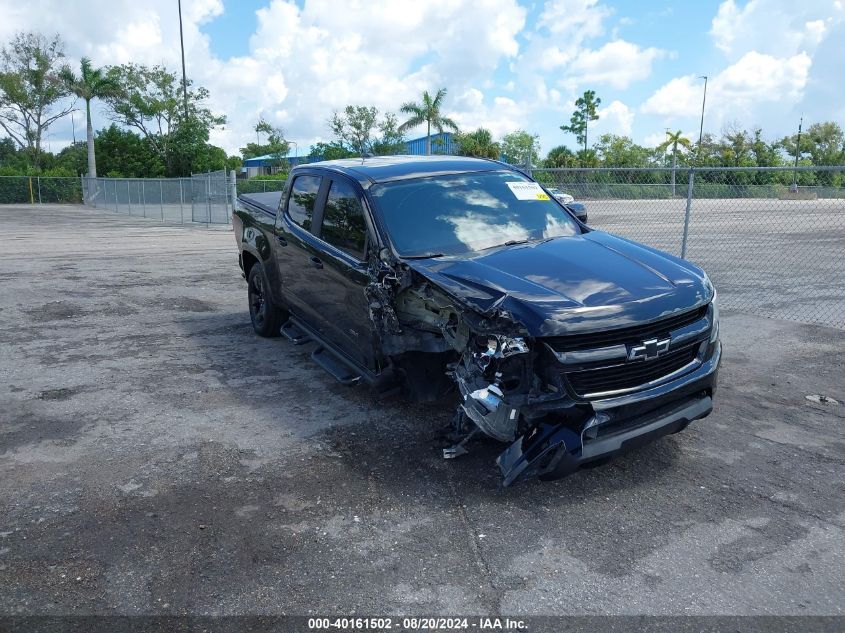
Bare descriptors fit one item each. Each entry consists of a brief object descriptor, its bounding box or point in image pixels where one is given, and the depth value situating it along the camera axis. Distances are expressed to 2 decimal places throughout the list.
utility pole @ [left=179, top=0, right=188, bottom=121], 48.01
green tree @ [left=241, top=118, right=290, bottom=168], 70.72
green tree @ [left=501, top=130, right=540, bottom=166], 74.51
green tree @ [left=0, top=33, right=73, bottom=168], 54.56
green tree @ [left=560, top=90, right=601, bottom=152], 78.81
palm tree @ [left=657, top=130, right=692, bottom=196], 87.88
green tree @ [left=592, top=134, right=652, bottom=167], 83.66
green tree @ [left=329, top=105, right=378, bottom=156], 59.28
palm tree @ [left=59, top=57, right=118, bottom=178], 46.22
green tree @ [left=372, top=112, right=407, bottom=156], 59.03
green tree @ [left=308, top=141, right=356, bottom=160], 55.30
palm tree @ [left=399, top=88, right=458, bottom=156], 57.41
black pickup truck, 3.67
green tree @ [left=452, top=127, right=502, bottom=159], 57.81
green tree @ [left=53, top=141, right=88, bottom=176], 57.06
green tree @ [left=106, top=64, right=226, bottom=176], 51.22
